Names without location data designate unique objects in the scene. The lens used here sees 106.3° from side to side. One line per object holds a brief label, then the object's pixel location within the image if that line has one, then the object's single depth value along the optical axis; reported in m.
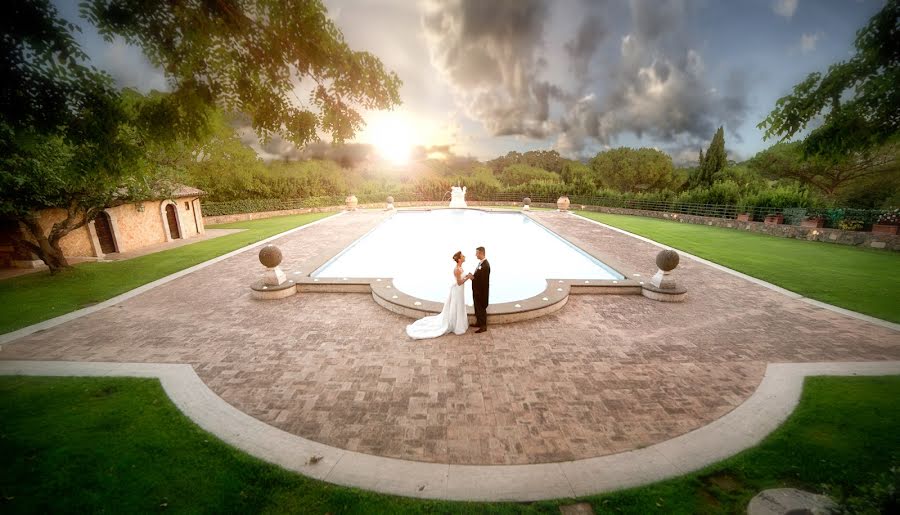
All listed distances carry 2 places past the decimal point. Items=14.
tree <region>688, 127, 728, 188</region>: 35.28
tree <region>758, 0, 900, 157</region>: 4.48
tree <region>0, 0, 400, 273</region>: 3.86
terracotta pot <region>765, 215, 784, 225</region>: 19.27
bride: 7.43
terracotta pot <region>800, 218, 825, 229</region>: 17.45
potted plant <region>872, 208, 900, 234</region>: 15.12
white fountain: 37.25
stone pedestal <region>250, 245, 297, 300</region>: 9.76
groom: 7.38
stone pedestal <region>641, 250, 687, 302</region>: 9.46
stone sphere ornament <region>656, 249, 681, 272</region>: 9.44
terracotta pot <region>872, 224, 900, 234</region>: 15.04
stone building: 14.84
